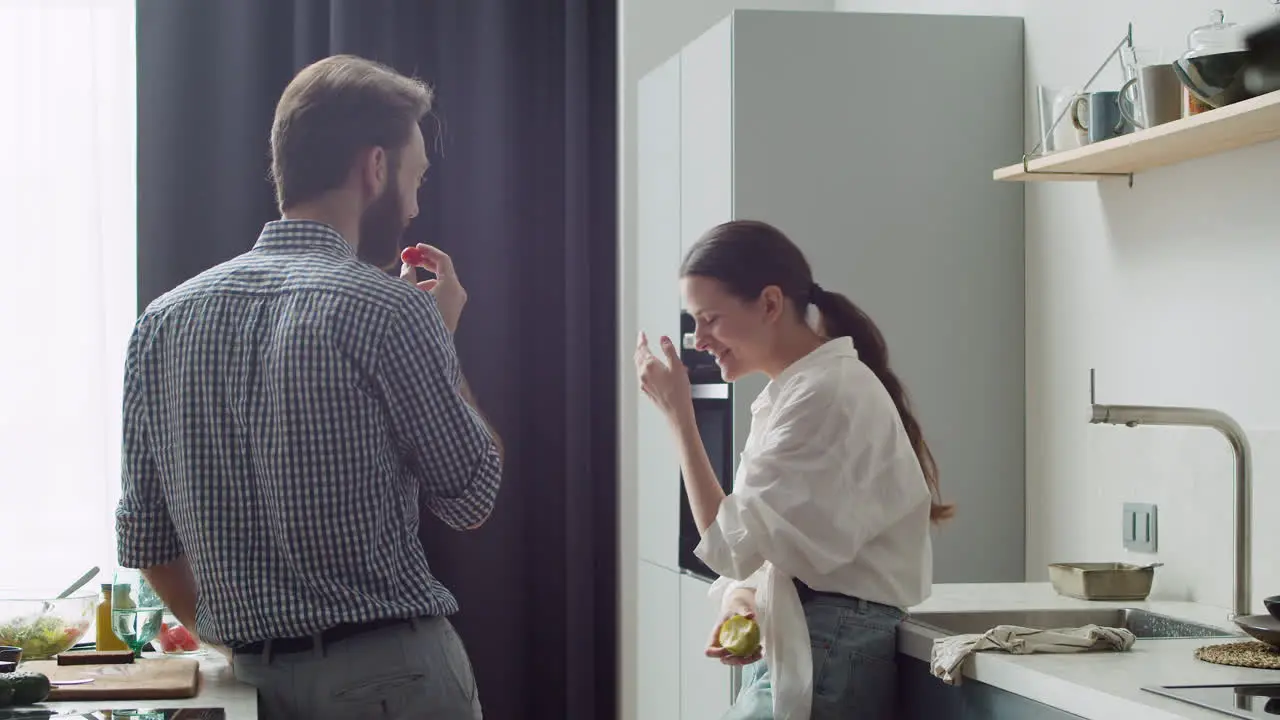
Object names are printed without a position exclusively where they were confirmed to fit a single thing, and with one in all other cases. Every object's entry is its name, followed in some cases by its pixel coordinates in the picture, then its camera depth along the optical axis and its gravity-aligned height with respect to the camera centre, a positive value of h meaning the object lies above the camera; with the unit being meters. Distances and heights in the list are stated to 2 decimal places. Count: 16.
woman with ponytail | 1.98 -0.26
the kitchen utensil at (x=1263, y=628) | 1.79 -0.36
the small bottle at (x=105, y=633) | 2.19 -0.43
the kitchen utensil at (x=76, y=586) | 1.96 -0.35
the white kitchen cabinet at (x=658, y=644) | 3.59 -0.77
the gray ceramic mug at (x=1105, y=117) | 2.47 +0.41
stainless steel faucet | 2.06 -0.13
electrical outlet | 2.54 -0.32
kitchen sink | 2.28 -0.44
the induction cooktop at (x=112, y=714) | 1.54 -0.40
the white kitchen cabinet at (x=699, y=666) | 3.21 -0.74
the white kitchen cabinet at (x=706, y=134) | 3.12 +0.50
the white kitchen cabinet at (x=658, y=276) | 3.54 +0.19
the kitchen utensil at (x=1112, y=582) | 2.41 -0.40
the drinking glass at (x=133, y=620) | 2.08 -0.39
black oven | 3.16 -0.16
